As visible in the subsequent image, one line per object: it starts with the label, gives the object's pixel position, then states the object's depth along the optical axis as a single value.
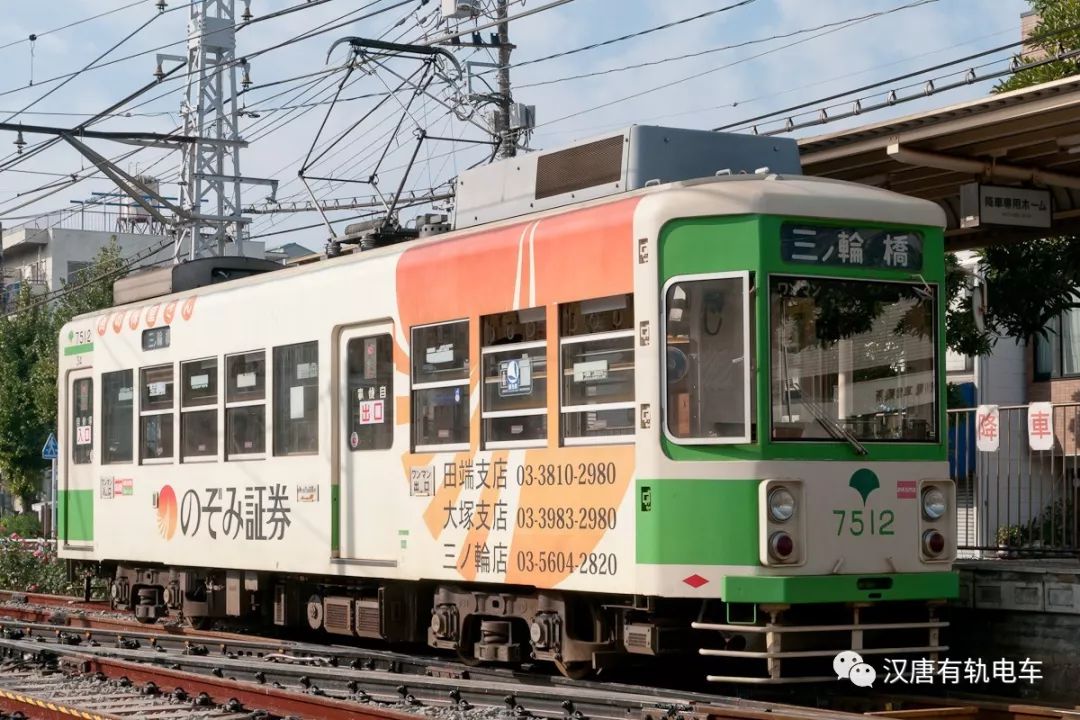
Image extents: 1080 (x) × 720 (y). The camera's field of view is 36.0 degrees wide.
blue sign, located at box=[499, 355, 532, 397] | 10.98
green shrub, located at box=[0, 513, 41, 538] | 36.53
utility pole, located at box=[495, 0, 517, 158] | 28.59
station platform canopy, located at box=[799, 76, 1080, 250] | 12.07
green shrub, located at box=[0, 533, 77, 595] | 22.83
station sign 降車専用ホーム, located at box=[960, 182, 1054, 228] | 13.39
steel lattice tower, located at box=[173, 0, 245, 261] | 30.61
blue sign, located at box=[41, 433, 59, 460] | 26.16
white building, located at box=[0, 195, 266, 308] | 65.75
